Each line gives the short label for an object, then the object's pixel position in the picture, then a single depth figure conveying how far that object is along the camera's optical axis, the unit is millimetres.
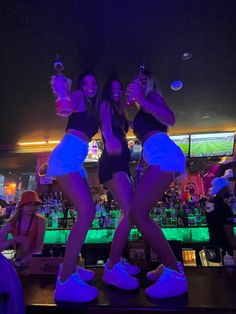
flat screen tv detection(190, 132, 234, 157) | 4348
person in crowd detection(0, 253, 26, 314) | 960
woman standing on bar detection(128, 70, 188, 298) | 1479
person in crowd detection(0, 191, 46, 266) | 2596
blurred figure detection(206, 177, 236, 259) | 2872
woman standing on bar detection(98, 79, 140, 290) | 1655
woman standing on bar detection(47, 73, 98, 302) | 1461
